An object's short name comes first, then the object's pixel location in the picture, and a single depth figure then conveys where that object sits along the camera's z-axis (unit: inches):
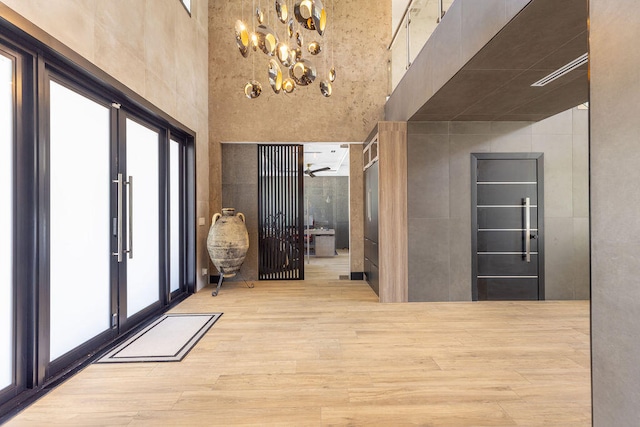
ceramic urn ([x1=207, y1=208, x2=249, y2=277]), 198.4
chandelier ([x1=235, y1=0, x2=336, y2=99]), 92.7
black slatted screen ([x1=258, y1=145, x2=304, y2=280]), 243.9
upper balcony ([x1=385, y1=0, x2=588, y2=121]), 89.4
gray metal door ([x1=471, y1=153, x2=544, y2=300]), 181.9
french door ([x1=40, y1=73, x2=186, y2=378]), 102.0
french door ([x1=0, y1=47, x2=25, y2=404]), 83.7
